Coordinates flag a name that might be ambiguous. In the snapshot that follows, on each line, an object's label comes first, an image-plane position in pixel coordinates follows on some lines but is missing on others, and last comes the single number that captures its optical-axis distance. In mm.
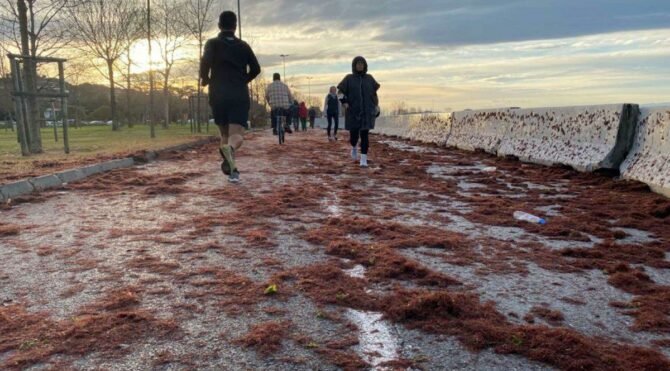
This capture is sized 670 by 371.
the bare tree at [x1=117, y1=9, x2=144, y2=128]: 36747
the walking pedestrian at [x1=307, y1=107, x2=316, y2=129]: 50719
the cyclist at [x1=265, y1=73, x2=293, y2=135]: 16828
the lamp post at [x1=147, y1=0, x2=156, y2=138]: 20359
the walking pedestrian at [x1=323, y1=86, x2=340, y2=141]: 21281
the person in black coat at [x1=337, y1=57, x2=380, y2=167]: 10609
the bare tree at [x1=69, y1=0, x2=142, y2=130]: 36719
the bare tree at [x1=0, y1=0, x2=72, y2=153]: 12656
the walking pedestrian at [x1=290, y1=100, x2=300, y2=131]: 33491
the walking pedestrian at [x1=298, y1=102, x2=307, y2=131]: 37250
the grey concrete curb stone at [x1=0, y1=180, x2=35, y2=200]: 6320
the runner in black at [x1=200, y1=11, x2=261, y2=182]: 7859
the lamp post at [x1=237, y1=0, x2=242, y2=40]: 36094
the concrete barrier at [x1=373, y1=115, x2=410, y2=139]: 23569
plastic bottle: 4910
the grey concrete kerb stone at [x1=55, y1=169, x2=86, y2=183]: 7724
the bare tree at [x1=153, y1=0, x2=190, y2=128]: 31578
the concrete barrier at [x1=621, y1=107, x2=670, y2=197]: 6102
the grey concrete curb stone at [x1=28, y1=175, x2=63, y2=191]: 7032
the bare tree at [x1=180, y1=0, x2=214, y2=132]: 28500
